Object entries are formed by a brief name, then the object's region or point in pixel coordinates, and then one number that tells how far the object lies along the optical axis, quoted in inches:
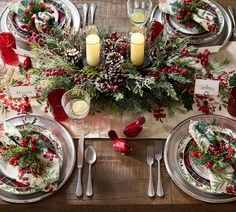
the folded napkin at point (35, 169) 51.6
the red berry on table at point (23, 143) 53.1
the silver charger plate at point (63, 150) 52.1
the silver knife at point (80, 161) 52.6
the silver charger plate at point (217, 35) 66.1
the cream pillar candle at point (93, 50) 59.3
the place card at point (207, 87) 59.2
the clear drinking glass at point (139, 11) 66.7
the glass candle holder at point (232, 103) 58.1
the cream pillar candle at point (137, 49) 59.3
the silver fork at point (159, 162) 52.8
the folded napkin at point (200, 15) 64.8
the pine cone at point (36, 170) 51.7
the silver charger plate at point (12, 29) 65.9
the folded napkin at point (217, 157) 51.2
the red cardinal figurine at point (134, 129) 56.4
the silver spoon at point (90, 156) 53.9
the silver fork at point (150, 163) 52.8
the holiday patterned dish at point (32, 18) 65.1
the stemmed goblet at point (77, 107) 57.2
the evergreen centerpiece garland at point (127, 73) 58.7
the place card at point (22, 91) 59.5
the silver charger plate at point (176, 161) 52.1
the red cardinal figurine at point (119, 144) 55.0
